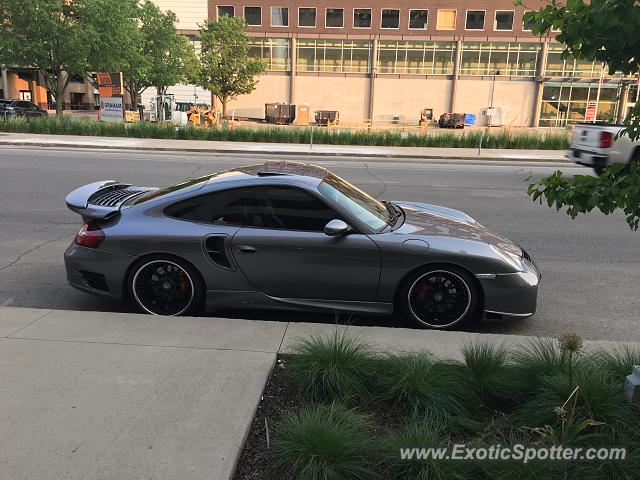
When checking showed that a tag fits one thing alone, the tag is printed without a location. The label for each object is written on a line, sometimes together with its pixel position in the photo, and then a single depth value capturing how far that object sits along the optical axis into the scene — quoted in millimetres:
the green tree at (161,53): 42750
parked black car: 37312
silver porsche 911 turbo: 4598
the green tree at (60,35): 32406
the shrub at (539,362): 3340
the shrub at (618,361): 3432
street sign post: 28297
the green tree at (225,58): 47688
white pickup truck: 13484
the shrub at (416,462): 2533
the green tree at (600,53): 2414
